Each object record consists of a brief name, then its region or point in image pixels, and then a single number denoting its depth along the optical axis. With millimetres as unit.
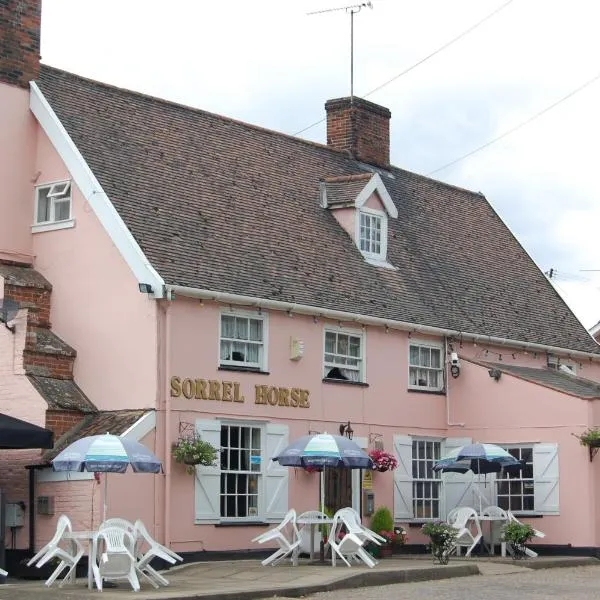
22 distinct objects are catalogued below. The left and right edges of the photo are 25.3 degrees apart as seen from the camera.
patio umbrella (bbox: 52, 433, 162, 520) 17812
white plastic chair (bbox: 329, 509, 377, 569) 20344
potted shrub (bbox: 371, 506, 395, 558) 24423
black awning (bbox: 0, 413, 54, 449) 19469
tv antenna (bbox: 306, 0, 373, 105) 30859
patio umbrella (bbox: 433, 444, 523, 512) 24016
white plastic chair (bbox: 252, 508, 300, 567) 20516
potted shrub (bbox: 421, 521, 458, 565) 21125
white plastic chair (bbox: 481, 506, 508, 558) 24406
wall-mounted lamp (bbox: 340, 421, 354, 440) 24422
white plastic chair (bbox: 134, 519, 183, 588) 17891
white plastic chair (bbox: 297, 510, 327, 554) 21203
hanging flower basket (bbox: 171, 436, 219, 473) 21078
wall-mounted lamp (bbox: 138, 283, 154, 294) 21203
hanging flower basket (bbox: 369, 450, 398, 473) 24781
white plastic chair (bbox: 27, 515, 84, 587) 17695
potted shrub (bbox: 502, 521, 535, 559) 23500
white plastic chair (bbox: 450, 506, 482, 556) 23986
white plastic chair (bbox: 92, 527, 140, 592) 17594
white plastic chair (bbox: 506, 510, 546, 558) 24094
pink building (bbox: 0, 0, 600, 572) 21469
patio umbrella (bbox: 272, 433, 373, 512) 20531
